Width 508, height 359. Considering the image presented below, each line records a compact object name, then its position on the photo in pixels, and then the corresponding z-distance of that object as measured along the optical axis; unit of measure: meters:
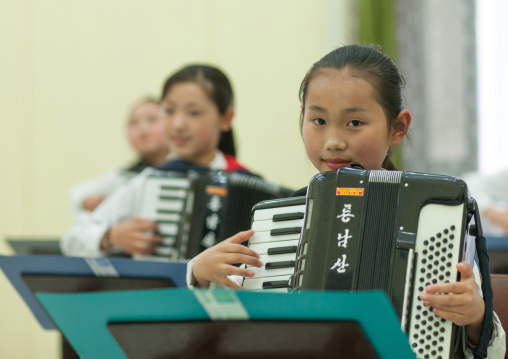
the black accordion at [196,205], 5.50
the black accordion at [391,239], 4.55
